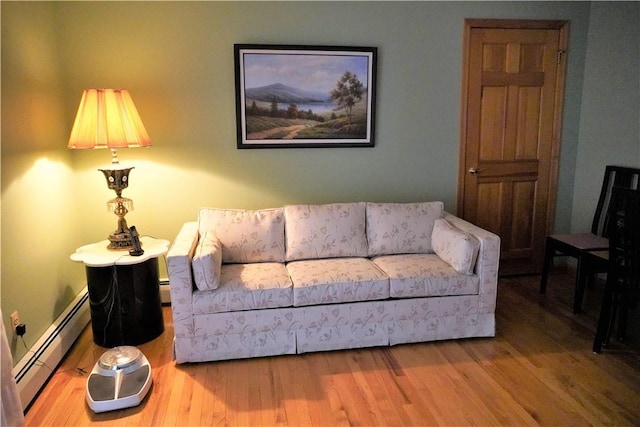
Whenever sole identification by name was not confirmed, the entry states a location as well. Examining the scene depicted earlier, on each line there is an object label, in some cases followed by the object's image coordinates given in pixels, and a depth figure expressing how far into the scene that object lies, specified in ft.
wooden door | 11.87
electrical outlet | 7.54
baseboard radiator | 7.52
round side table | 9.09
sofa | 8.68
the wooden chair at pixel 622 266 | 7.83
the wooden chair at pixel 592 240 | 10.63
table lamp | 8.97
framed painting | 10.96
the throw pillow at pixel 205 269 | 8.50
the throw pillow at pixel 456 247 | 9.36
